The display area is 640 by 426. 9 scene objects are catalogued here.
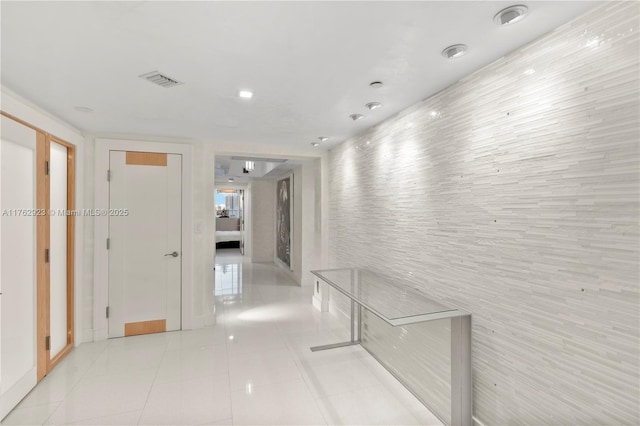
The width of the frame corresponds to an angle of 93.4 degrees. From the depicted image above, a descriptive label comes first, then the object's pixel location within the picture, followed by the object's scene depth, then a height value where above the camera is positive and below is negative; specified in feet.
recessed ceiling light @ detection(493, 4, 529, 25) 4.52 +3.03
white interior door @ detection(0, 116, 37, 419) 7.51 -1.39
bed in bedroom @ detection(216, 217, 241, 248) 39.06 -2.99
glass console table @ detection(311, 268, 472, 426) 6.59 -2.41
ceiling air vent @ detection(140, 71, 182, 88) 6.69 +3.04
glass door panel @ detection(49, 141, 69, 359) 9.95 -1.40
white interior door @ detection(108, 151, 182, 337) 12.25 -1.32
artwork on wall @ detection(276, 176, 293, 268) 24.47 -0.78
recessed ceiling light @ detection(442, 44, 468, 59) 5.61 +3.04
